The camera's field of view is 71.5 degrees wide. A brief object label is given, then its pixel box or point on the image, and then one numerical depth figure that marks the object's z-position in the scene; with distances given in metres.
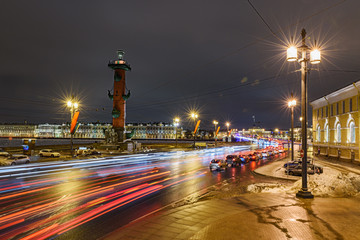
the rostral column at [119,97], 49.38
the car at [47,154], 36.91
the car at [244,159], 35.98
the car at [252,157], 40.23
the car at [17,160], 27.06
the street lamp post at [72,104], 30.98
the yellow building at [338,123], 33.41
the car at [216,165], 25.62
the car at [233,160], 31.06
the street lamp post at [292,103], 27.45
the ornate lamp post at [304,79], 11.84
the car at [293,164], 23.70
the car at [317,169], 23.25
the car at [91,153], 38.22
